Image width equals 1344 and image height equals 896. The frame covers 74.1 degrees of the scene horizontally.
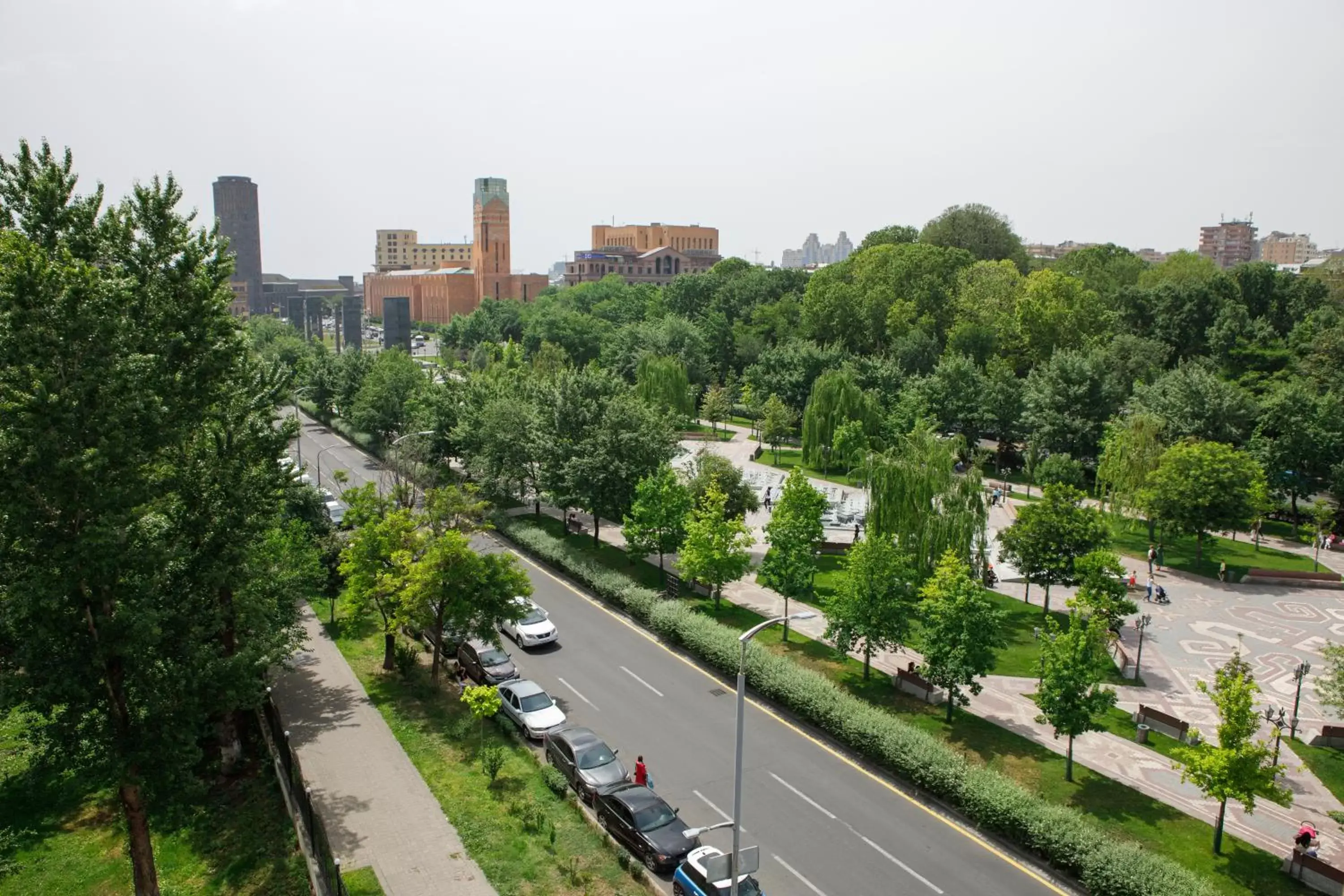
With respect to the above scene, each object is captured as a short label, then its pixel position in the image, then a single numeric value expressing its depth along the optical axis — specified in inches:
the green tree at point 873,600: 1040.8
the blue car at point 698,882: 658.8
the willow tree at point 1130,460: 1659.7
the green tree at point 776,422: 2492.6
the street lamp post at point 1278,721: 900.6
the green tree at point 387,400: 2317.9
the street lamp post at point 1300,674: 984.9
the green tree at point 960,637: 941.2
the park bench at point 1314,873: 719.1
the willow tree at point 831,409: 2207.2
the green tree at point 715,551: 1208.8
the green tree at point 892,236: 4224.9
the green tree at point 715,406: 2807.6
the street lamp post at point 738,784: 573.6
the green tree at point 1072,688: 845.8
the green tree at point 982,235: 3873.0
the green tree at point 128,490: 557.6
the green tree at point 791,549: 1182.9
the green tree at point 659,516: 1325.0
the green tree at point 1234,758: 731.4
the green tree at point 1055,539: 1266.0
